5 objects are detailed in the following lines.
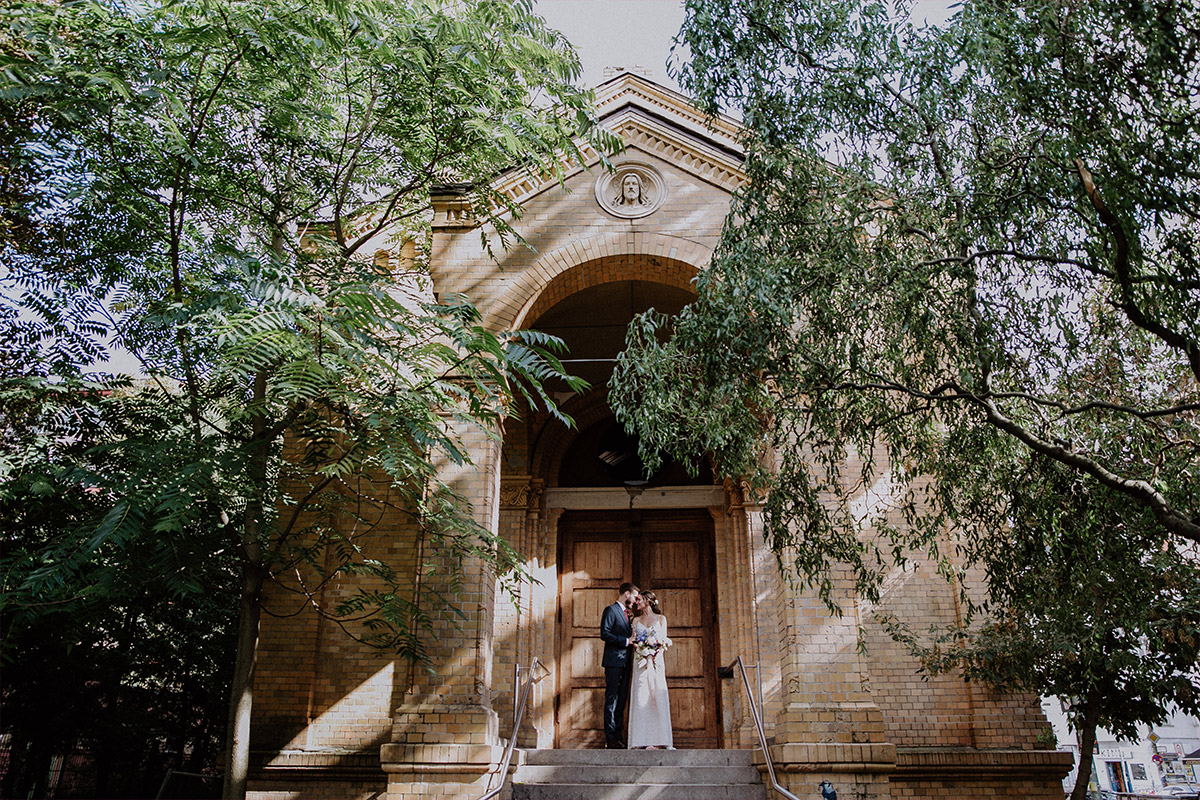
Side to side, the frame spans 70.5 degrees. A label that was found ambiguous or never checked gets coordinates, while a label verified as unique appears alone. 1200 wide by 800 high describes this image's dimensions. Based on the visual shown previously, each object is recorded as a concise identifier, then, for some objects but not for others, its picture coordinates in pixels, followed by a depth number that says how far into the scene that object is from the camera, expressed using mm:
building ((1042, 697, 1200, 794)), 41812
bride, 9758
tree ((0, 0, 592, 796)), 5961
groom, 9984
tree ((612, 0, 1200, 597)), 5664
